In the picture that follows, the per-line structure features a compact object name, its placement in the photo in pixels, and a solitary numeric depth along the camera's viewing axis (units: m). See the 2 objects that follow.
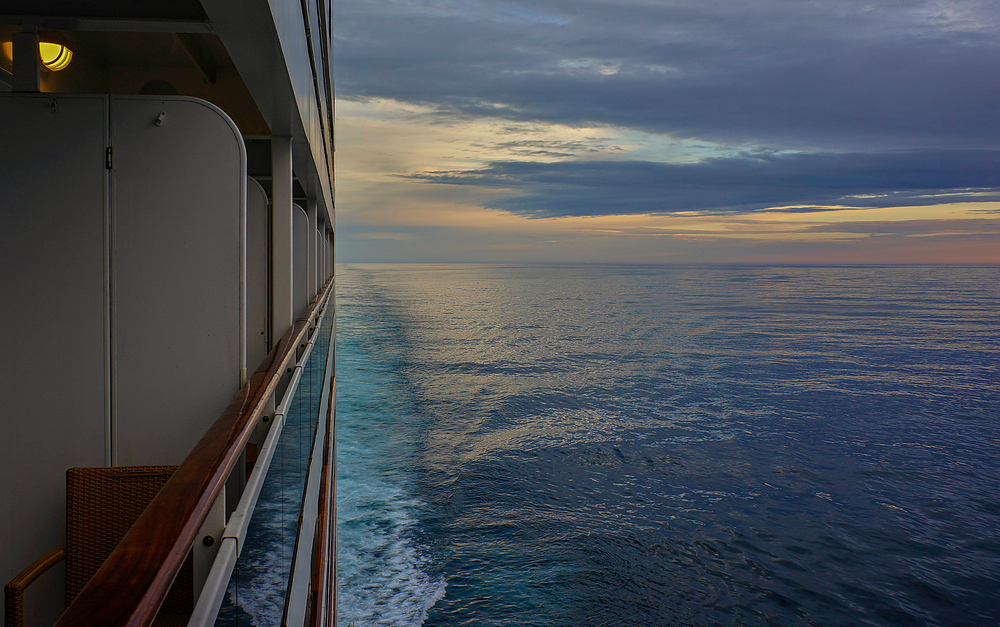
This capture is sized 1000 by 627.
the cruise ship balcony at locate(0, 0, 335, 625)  2.36
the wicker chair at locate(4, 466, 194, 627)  2.34
